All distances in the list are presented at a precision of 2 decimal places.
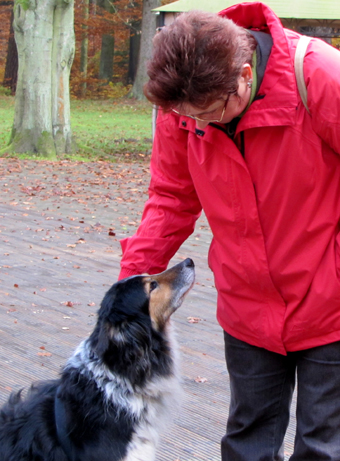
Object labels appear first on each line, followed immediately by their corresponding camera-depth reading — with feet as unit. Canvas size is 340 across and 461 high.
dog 9.16
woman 7.20
